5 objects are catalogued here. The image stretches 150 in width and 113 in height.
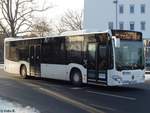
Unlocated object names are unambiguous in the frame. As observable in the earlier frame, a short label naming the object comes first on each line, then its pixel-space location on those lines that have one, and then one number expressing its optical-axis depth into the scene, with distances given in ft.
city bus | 61.05
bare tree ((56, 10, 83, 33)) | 327.88
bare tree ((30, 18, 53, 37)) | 202.52
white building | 272.51
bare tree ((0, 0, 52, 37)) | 204.03
